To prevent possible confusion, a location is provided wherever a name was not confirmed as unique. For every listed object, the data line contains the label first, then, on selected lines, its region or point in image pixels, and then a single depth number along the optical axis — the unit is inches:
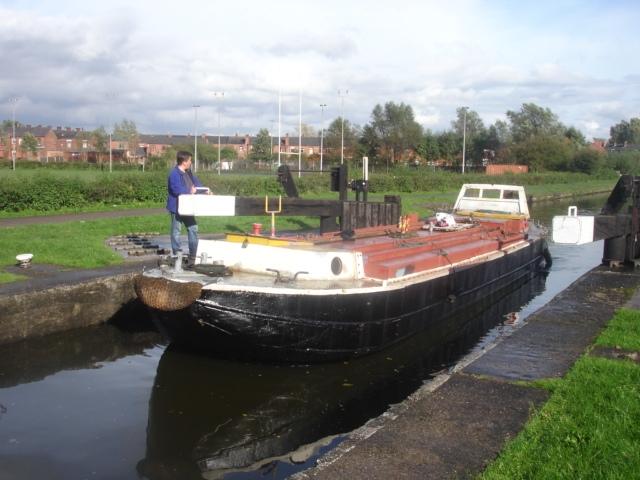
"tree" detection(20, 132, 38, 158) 3636.8
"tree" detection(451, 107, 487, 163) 3270.2
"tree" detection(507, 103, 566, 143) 3814.0
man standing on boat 363.6
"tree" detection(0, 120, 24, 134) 4483.0
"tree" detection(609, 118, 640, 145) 4896.7
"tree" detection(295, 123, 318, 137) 4279.0
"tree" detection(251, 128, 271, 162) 3136.1
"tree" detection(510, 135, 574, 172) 2898.6
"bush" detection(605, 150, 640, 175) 2883.9
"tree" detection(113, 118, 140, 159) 3897.6
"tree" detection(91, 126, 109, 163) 3799.2
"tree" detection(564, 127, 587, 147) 3695.9
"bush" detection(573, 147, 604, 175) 2886.3
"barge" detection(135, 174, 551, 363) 288.5
